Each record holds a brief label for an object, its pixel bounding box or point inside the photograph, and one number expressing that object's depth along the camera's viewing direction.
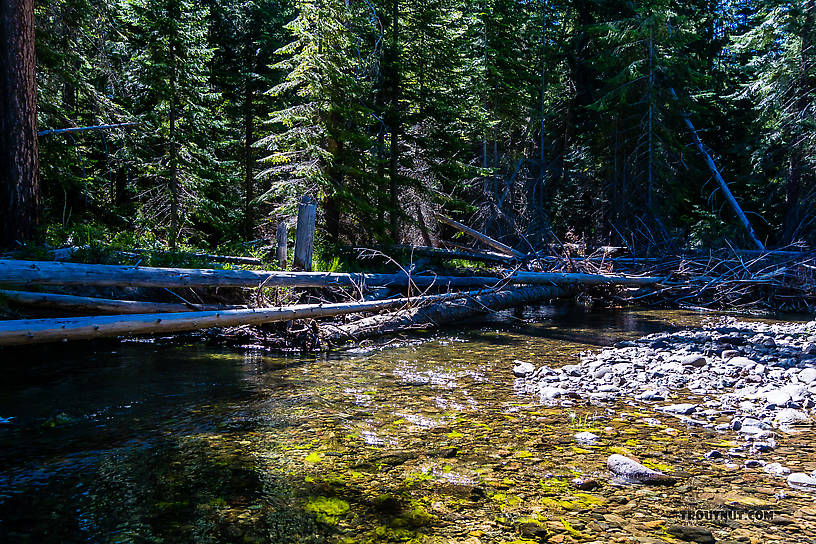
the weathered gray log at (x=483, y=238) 15.77
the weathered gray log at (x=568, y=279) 12.65
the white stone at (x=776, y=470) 3.66
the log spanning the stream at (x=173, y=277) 6.36
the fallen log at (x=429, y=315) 9.20
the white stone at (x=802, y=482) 3.45
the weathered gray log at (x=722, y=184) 19.51
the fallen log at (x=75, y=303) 6.60
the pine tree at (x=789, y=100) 18.14
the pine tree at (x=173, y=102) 16.28
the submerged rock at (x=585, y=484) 3.58
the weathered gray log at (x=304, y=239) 10.03
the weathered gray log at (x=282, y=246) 10.83
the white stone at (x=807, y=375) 5.77
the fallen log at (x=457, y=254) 15.66
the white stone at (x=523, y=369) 6.71
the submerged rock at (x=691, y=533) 2.91
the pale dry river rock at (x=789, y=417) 4.68
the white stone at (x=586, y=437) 4.43
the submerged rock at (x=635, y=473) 3.63
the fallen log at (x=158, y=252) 8.50
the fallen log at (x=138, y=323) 5.42
